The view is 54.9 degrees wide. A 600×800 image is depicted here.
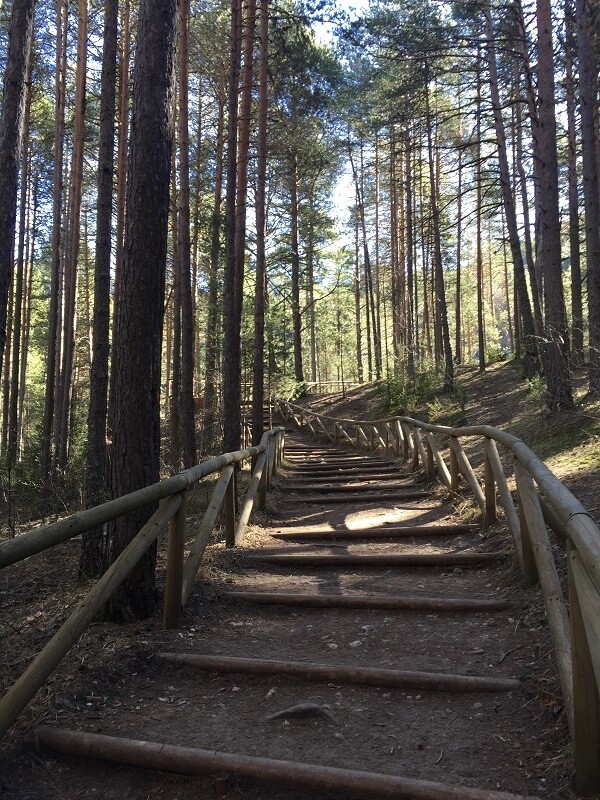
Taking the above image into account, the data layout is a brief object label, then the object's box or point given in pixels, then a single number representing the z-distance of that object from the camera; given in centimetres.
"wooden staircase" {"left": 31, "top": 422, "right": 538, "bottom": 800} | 228
